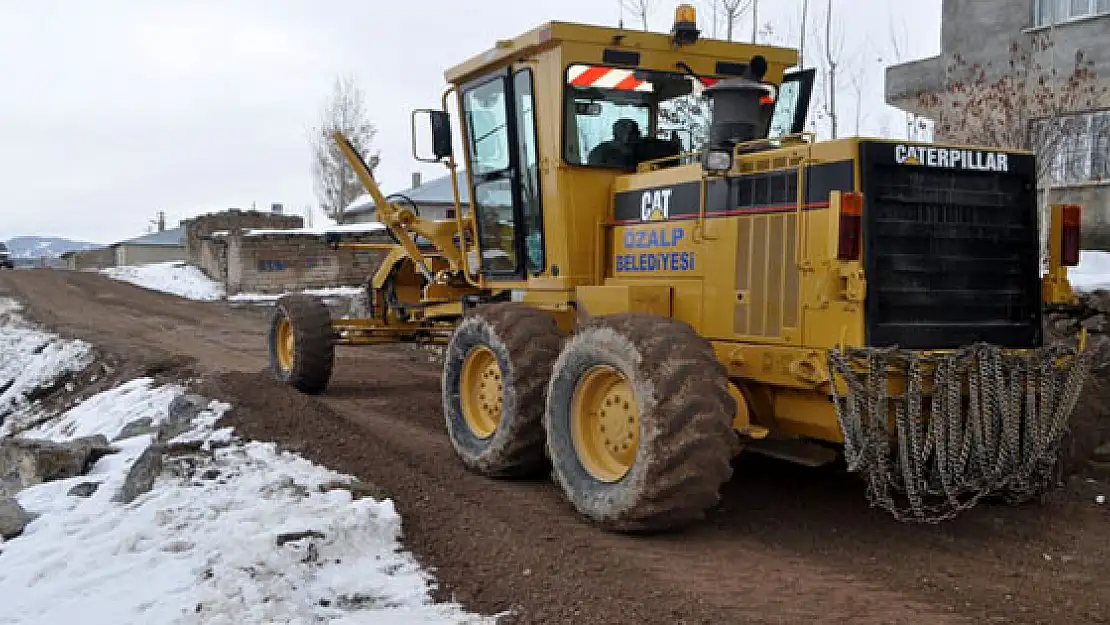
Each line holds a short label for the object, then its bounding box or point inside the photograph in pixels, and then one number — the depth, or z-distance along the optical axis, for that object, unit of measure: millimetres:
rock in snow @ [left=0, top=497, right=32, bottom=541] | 6152
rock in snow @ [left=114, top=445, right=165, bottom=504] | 6496
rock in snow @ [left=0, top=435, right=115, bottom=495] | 7688
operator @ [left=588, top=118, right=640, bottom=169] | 6809
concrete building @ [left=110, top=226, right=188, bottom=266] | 59000
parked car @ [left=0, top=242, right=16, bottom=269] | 37281
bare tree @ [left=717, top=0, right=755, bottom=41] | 17562
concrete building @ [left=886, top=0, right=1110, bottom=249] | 13258
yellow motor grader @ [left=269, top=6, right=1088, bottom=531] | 4965
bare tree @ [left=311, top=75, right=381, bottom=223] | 43531
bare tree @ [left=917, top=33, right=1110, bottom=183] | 12102
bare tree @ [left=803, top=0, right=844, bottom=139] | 17781
